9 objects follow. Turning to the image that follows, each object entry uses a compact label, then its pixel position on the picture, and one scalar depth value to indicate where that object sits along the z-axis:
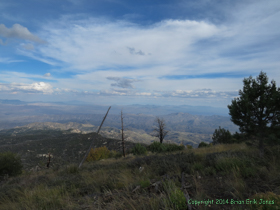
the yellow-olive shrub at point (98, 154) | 39.44
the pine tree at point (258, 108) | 6.81
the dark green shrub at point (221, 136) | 29.33
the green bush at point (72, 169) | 10.42
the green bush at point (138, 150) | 23.76
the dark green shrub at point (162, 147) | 22.51
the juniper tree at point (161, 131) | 29.77
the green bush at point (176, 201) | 3.02
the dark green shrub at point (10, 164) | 19.62
